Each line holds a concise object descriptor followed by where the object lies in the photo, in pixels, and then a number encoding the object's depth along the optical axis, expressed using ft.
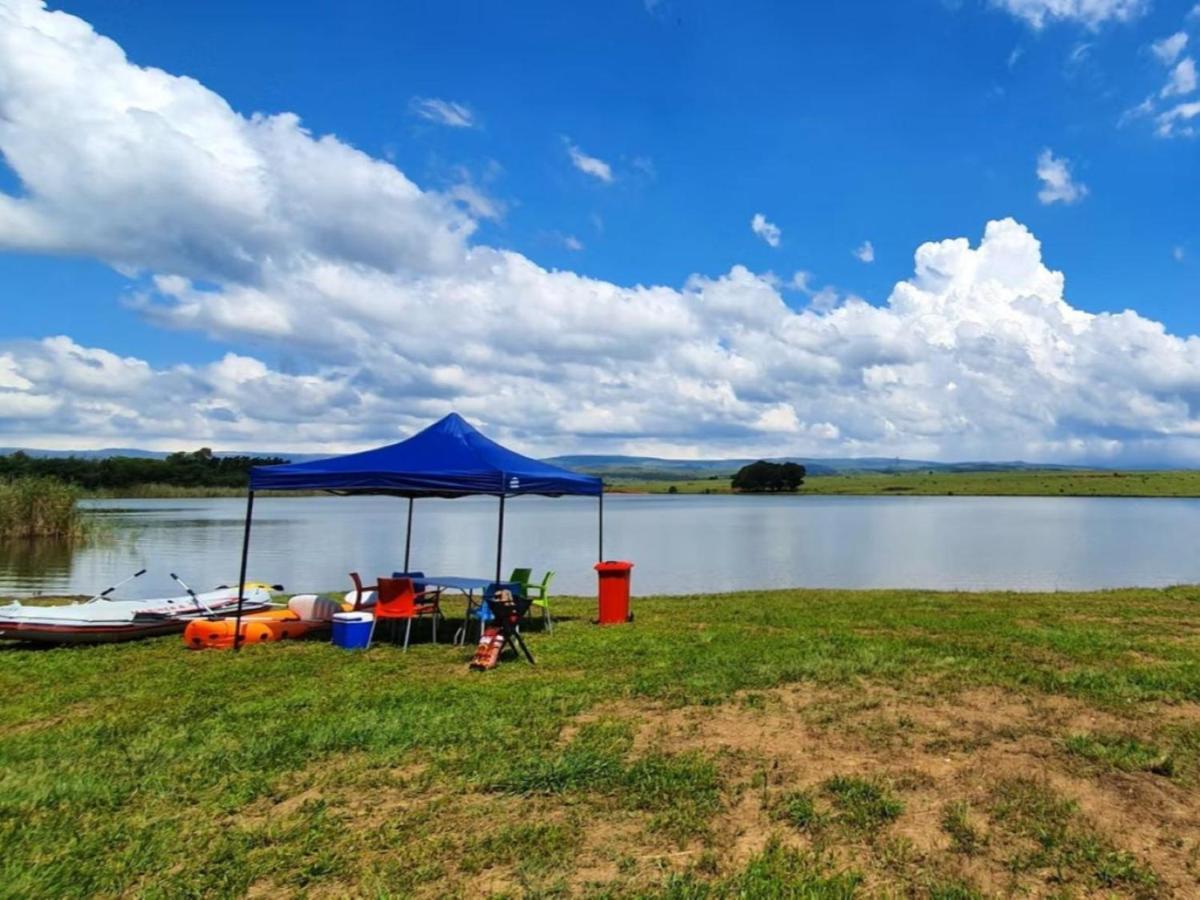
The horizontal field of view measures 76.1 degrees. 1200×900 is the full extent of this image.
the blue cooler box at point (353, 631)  33.40
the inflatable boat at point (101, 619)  33.58
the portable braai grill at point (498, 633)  28.43
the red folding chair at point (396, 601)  33.17
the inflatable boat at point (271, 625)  33.63
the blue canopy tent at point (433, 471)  34.01
